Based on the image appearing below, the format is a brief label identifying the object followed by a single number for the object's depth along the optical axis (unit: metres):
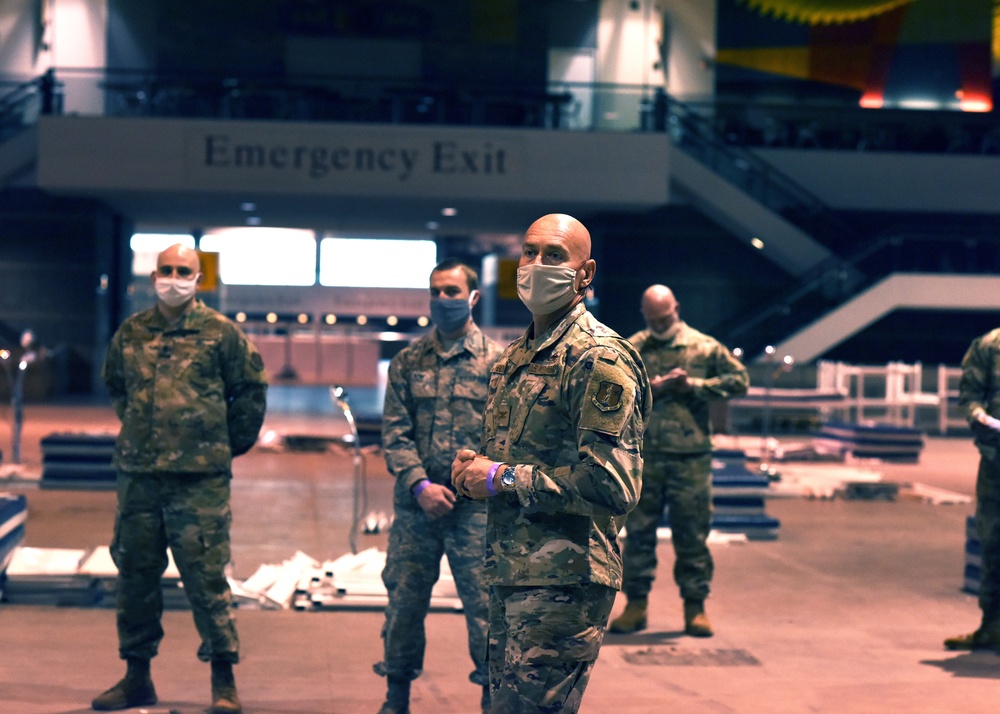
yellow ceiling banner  21.03
